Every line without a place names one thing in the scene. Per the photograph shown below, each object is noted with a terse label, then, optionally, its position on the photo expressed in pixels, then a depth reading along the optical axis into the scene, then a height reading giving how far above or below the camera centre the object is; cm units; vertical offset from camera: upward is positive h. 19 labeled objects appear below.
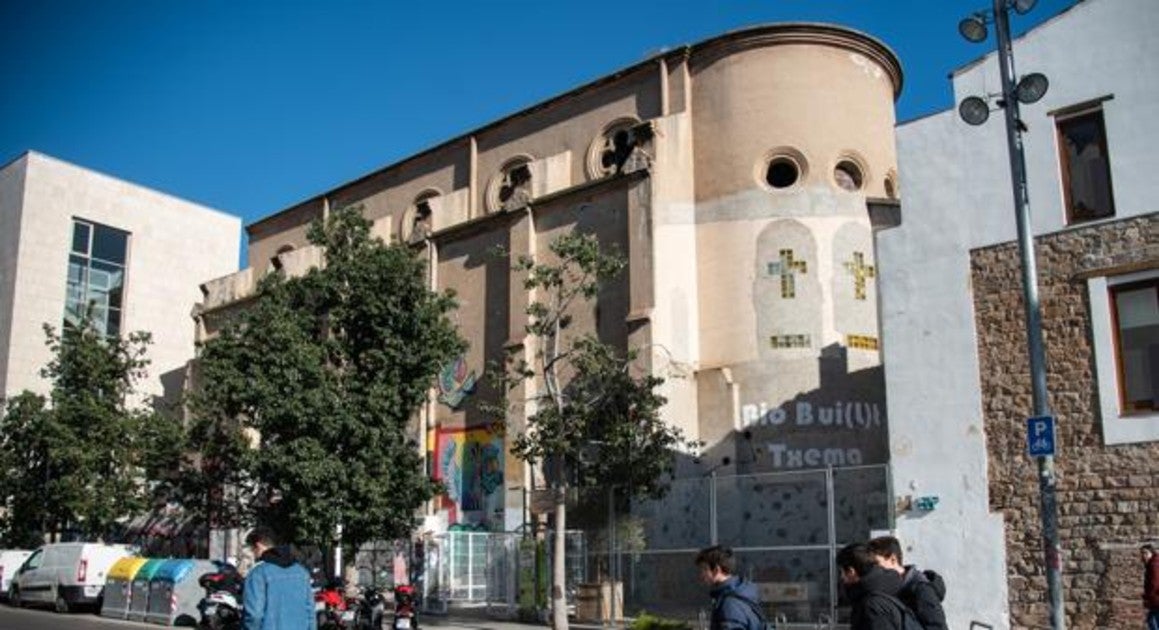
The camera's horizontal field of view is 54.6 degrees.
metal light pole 1309 +423
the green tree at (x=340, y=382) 2381 +357
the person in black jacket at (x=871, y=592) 602 -28
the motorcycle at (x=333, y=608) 1753 -98
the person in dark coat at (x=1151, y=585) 1379 -58
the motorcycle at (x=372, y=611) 1917 -111
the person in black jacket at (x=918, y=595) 673 -33
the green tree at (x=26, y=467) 3412 +248
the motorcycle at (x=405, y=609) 1898 -108
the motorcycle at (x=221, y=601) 1667 -81
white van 2634 -62
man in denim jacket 746 -30
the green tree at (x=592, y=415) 2222 +257
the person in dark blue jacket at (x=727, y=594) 649 -30
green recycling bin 2436 -93
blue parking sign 1302 +117
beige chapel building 2962 +833
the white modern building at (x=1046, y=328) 1695 +336
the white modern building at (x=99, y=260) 5044 +1358
